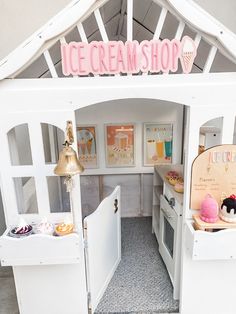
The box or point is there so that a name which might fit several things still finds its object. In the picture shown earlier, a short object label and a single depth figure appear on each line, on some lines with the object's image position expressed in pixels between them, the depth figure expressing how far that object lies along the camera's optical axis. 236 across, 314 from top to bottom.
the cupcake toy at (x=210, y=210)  1.53
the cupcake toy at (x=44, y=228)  1.57
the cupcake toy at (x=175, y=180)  2.11
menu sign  1.55
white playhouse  1.37
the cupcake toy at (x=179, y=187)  1.97
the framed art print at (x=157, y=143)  2.89
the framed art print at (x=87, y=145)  2.87
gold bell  1.37
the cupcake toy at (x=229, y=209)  1.51
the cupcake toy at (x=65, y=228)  1.54
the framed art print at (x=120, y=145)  2.88
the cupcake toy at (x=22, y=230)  1.54
